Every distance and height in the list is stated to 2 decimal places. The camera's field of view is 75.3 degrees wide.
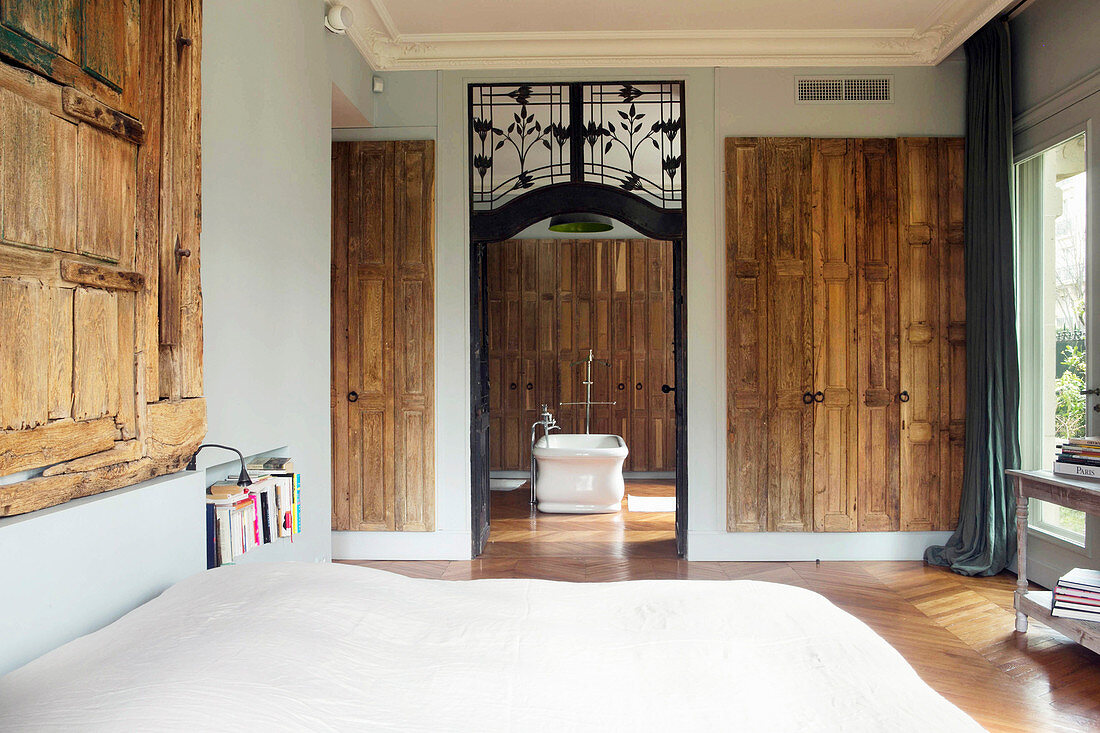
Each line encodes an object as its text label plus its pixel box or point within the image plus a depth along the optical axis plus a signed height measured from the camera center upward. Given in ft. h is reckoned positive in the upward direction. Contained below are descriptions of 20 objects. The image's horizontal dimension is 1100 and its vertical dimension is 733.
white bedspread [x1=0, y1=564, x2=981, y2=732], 3.66 -1.82
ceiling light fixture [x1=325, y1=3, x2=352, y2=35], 12.16 +6.04
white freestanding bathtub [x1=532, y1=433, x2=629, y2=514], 20.62 -3.21
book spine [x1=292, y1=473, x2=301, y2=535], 9.44 -1.78
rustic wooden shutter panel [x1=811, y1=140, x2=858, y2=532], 15.34 +0.71
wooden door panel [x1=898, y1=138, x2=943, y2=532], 15.31 +0.83
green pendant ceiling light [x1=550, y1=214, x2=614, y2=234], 21.07 +4.55
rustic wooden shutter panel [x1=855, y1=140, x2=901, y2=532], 15.37 +0.93
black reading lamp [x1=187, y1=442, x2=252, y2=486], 7.95 -1.20
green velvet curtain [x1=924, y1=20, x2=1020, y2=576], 14.02 +0.53
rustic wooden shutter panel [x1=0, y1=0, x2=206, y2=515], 5.03 +1.03
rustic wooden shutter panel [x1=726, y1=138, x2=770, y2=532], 15.38 +0.68
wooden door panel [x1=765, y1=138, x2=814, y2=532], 15.35 +0.76
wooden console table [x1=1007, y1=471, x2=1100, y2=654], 9.57 -2.34
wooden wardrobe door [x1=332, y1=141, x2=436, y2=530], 15.56 +0.80
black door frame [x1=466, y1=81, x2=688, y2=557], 15.62 +3.16
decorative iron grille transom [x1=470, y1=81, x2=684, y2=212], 15.71 +5.48
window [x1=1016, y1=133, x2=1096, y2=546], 12.73 +1.07
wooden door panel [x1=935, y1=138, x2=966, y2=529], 15.29 +0.82
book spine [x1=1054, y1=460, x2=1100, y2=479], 10.29 -1.52
